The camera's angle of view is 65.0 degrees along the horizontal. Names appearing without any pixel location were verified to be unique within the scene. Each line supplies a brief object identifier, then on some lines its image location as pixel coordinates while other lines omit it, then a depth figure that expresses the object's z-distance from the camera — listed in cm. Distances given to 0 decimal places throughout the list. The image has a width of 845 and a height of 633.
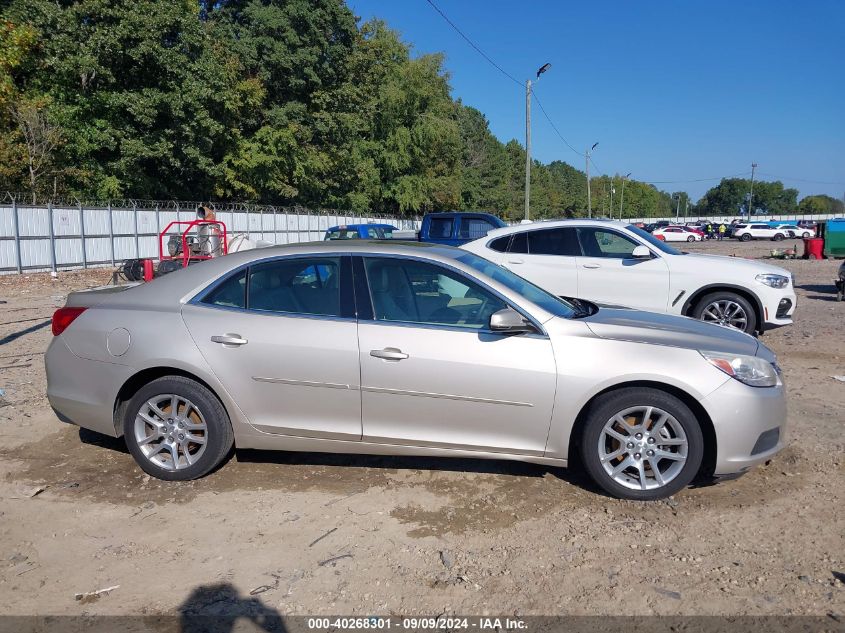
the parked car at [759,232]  5666
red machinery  1295
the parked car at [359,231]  1980
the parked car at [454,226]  1387
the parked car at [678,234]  5634
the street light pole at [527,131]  2865
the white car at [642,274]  849
